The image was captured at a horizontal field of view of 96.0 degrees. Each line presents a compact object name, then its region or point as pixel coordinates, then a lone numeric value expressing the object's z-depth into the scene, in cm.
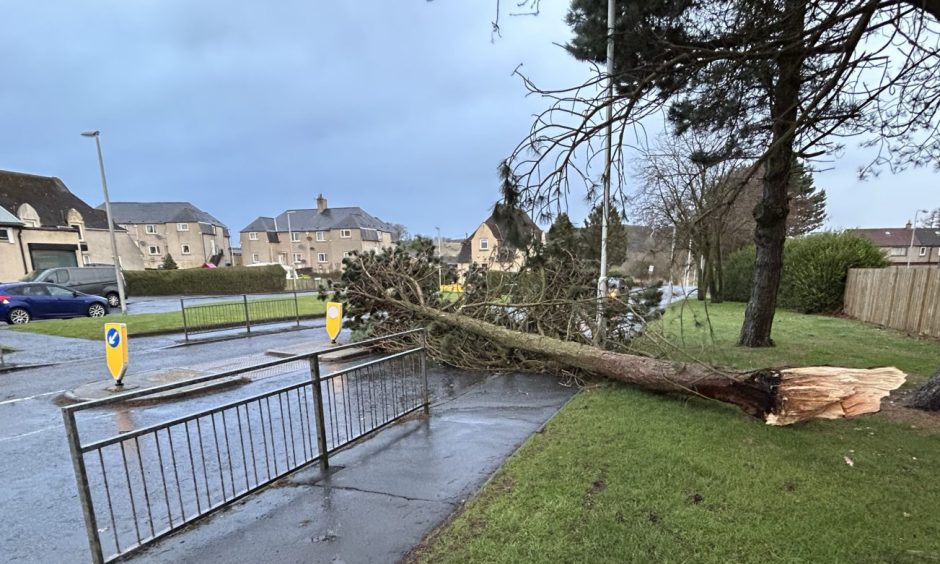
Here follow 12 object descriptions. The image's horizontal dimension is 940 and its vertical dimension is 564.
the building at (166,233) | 5409
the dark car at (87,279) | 1888
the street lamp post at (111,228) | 1740
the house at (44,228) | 2591
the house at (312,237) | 5797
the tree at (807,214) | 2771
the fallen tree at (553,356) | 402
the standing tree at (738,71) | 402
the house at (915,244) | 5519
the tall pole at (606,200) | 497
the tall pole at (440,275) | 930
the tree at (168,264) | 4303
